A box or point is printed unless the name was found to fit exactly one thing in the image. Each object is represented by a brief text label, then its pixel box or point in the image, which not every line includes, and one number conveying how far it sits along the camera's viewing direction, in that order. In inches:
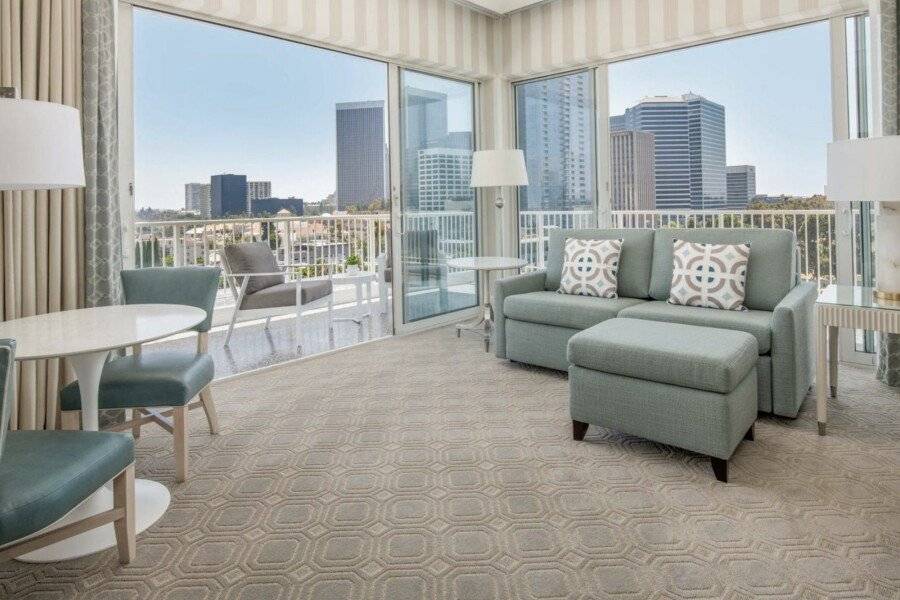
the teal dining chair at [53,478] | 53.5
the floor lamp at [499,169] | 178.4
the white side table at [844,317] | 99.0
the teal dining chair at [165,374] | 90.0
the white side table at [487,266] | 175.6
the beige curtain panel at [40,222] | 101.6
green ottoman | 89.3
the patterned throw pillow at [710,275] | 130.1
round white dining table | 71.7
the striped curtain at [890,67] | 127.7
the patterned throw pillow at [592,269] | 151.9
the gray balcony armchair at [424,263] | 202.5
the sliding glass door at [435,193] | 200.8
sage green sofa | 111.7
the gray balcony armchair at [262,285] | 189.8
